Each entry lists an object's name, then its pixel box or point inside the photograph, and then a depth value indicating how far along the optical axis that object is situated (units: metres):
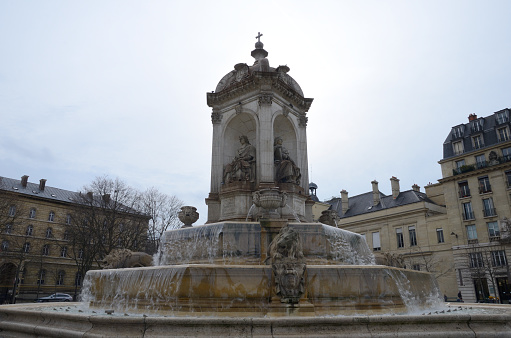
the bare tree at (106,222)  36.53
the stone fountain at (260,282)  5.87
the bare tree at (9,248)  35.09
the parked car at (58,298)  38.62
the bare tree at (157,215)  41.72
